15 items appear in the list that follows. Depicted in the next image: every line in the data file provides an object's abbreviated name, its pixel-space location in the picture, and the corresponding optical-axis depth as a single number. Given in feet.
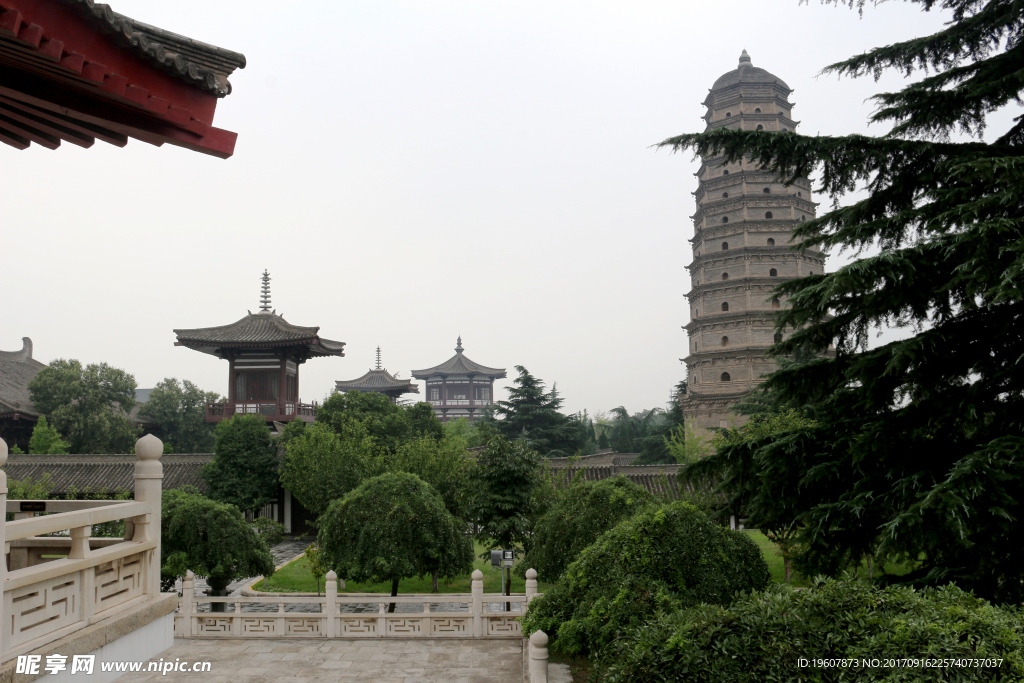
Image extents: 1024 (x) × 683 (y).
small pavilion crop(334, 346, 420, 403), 163.94
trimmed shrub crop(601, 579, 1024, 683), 13.33
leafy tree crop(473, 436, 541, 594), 50.80
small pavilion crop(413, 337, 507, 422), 191.31
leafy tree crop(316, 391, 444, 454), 90.58
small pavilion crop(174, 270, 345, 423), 95.96
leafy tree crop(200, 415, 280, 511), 78.33
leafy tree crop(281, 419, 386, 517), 70.03
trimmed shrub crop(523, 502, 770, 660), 21.93
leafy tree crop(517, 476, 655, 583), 37.50
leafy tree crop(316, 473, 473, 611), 41.65
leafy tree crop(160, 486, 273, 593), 42.80
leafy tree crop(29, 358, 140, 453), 103.30
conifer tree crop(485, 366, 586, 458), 124.36
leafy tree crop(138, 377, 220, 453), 127.75
